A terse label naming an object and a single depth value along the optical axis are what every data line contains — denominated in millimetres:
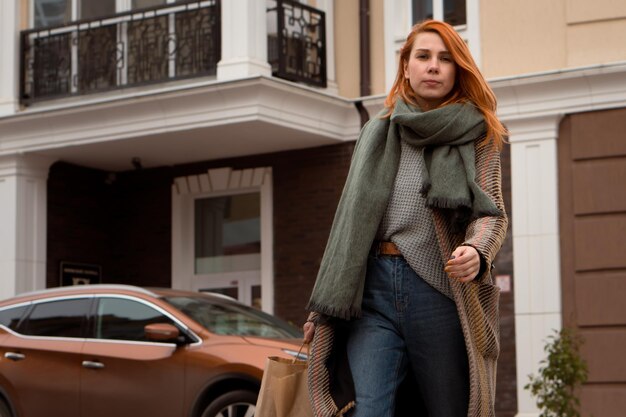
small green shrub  13547
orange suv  10266
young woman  4113
